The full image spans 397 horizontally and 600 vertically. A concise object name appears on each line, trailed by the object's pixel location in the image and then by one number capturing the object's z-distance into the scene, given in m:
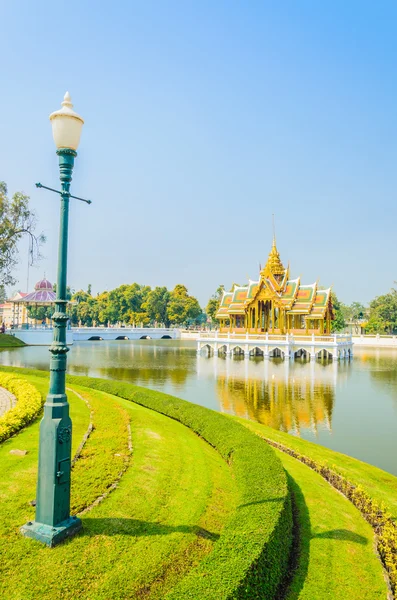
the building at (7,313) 144.84
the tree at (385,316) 77.75
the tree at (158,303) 90.88
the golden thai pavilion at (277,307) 46.72
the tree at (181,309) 90.75
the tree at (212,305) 91.19
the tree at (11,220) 42.06
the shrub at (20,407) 8.43
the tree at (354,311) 112.31
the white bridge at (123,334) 65.62
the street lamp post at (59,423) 4.85
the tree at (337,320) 78.31
